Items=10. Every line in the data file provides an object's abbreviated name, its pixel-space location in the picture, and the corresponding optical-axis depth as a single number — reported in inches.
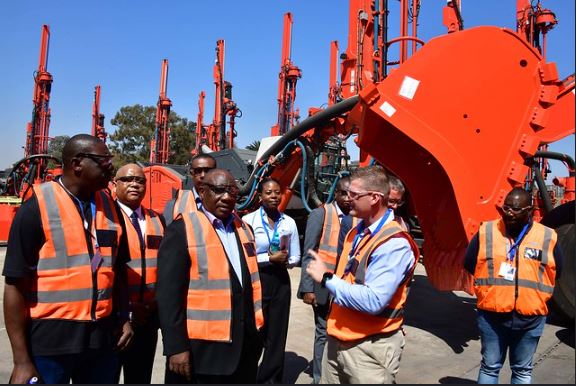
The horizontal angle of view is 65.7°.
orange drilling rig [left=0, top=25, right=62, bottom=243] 677.9
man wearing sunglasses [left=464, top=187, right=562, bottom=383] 115.3
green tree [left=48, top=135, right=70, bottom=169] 1341.8
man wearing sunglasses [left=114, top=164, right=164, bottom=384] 112.6
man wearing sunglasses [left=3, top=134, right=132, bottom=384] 77.6
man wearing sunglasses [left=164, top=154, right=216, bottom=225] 140.3
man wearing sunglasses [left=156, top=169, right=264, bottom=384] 86.6
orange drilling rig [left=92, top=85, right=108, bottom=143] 978.1
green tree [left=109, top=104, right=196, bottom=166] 1562.5
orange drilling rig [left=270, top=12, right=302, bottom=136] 724.0
